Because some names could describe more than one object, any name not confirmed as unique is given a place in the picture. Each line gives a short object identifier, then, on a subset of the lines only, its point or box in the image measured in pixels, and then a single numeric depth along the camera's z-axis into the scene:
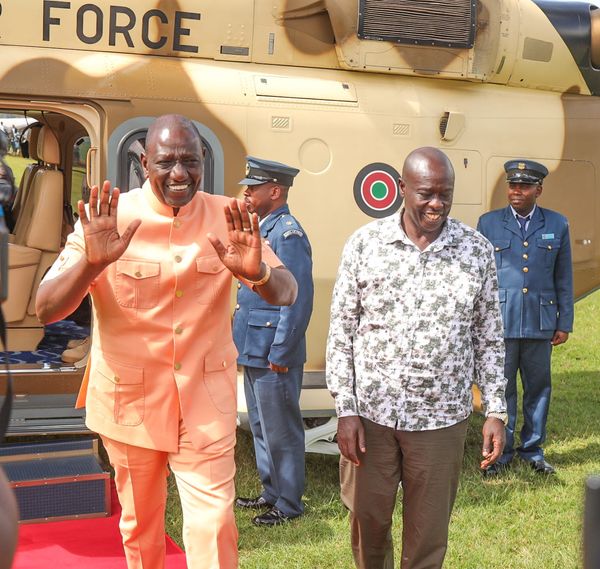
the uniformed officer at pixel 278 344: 4.88
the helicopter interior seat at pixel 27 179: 6.75
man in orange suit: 3.16
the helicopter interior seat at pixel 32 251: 6.14
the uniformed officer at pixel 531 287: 6.00
